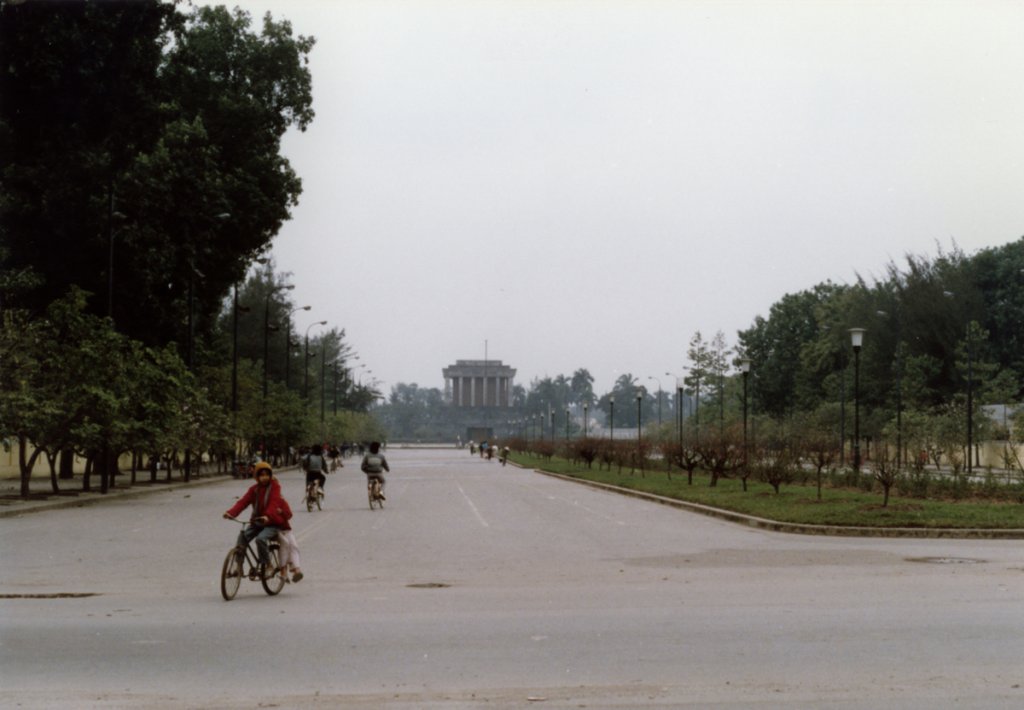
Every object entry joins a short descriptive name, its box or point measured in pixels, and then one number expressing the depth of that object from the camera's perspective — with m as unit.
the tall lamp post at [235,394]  60.93
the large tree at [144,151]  39.16
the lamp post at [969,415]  60.29
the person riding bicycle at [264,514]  14.59
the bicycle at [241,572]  13.98
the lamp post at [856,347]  37.88
